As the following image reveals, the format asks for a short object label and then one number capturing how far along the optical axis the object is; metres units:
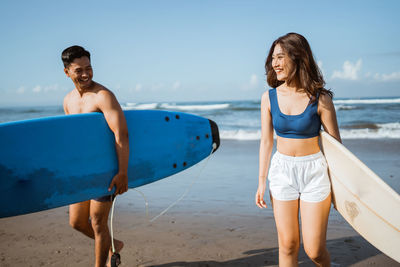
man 2.23
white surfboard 1.87
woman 1.90
